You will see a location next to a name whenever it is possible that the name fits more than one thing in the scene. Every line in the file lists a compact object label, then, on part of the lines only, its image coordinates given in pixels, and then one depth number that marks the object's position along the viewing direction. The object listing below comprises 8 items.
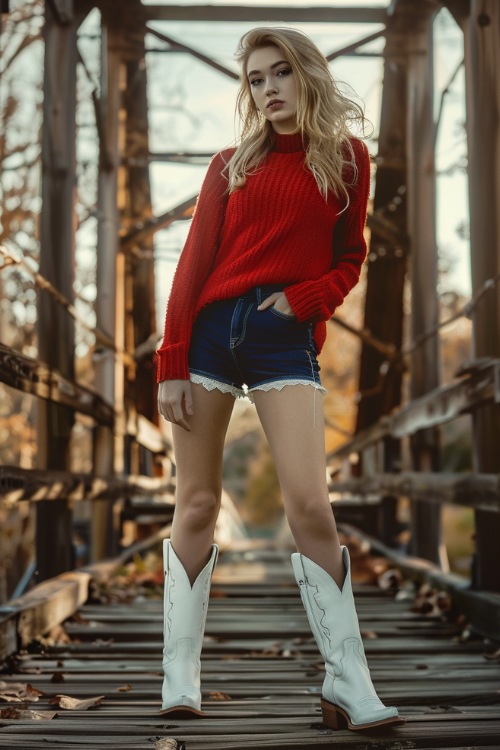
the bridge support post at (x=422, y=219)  7.02
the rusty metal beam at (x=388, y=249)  7.72
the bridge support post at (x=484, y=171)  4.39
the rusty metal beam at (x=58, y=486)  3.40
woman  2.42
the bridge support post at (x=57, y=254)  4.77
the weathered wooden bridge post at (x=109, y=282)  6.64
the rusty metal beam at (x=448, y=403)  3.84
